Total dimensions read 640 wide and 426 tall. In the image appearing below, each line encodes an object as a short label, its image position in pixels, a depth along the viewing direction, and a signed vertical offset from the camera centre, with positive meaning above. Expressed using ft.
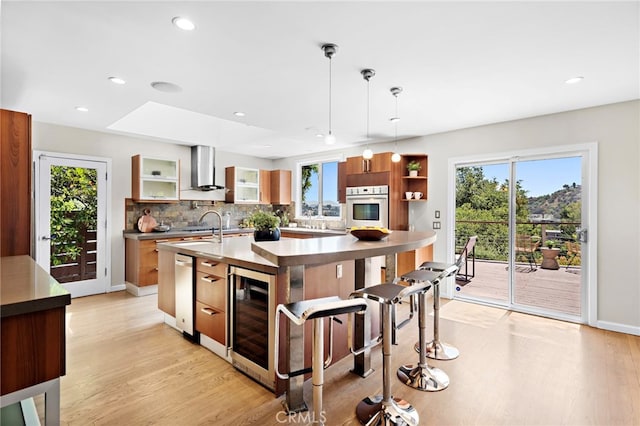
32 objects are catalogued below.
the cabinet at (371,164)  16.44 +2.57
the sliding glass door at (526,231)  12.75 -0.85
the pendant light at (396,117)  10.27 +3.95
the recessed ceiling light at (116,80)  9.48 +3.96
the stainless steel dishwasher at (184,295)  10.32 -2.81
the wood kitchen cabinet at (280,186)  22.99 +1.83
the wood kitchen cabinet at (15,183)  6.85 +0.60
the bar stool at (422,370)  7.80 -4.13
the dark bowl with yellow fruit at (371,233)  7.72 -0.53
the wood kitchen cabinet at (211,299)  9.05 -2.62
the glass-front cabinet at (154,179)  16.92 +1.75
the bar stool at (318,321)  5.14 -1.81
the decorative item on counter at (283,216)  23.48 -0.35
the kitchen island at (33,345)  3.44 -1.52
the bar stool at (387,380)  6.17 -3.36
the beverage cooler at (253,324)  7.53 -2.86
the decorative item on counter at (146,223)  16.99 -0.65
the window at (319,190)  21.53 +1.50
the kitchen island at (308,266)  5.68 -1.38
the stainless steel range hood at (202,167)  19.43 +2.70
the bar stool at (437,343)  9.15 -4.03
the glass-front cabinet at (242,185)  21.38 +1.84
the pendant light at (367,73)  8.85 +3.90
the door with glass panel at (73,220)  14.43 -0.44
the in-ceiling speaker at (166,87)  9.92 +3.98
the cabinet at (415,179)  16.43 +1.72
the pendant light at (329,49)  7.48 +3.86
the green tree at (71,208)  14.88 +0.13
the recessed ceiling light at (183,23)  6.49 +3.92
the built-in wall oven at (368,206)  16.38 +0.31
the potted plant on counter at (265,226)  10.39 -0.48
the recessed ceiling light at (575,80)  9.40 +3.95
